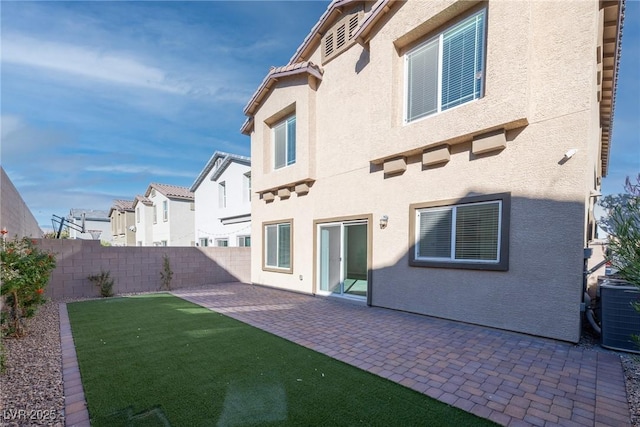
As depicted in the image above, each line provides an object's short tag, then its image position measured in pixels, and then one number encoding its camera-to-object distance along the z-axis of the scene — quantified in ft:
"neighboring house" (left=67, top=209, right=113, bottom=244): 145.59
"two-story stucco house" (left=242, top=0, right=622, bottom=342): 18.61
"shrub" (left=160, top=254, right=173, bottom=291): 42.88
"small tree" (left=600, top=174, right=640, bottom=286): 11.07
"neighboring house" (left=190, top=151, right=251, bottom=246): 64.80
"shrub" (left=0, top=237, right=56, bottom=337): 17.81
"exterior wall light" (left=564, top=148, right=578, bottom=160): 17.98
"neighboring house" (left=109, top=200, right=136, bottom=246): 116.57
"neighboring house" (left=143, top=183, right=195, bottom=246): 88.43
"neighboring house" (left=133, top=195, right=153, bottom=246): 99.46
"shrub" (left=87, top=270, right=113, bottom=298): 37.22
